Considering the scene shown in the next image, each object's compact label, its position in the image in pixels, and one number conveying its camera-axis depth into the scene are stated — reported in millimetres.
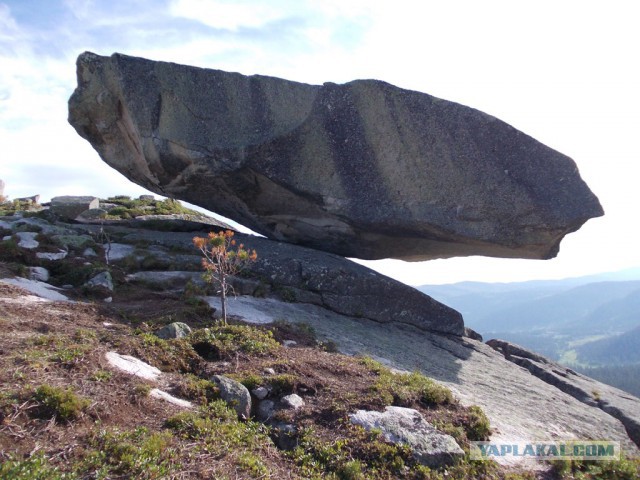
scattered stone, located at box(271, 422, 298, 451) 7918
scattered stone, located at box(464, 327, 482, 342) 20891
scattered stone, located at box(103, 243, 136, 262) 17858
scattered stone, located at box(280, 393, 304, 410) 8859
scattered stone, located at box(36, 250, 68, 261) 16469
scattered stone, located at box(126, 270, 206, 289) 16078
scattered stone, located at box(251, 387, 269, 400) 9016
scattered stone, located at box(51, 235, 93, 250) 18328
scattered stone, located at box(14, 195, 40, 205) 31247
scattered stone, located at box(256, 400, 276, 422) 8633
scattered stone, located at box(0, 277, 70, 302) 13030
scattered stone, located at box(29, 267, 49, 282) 14555
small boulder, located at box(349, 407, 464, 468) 8188
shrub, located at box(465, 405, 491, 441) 9383
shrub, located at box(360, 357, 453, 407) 9789
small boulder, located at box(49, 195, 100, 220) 24438
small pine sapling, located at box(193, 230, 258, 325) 12609
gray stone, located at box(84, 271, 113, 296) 14269
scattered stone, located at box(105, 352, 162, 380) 8789
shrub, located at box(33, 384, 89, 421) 6727
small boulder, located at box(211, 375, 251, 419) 8464
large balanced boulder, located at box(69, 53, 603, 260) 17641
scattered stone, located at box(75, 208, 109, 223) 24000
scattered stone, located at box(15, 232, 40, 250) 17266
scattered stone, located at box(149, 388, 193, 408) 8141
